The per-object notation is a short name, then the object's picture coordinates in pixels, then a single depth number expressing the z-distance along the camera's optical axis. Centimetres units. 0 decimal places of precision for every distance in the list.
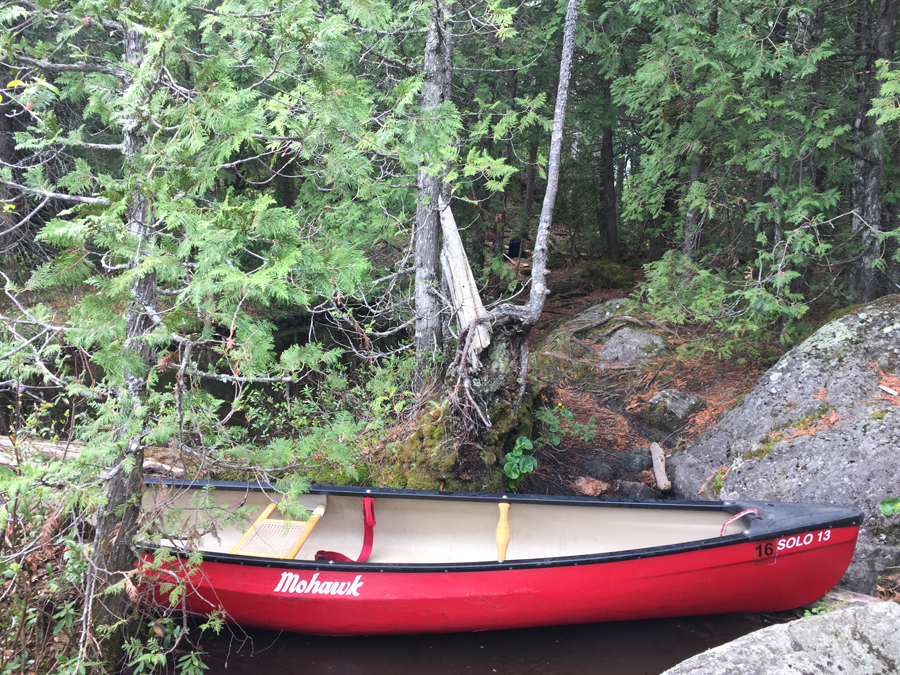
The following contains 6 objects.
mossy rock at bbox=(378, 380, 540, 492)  601
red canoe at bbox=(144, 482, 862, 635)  439
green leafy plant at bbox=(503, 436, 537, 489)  615
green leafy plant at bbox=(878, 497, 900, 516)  242
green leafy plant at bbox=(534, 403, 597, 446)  698
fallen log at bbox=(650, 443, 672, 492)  645
